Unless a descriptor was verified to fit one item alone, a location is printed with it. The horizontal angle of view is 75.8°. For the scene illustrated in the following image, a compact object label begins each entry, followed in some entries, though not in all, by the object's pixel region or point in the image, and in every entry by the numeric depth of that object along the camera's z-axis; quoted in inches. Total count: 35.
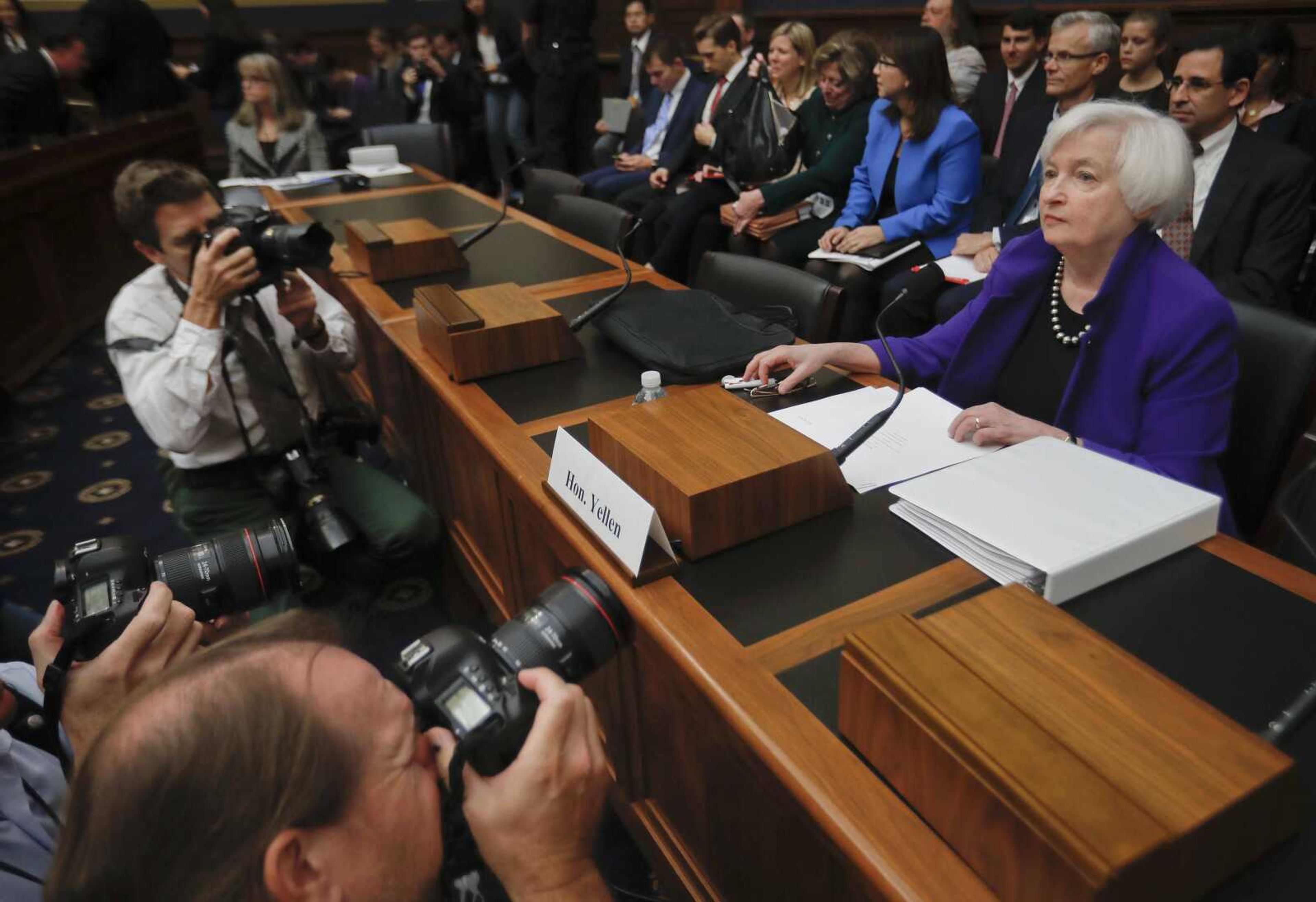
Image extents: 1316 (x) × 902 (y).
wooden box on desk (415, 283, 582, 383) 61.2
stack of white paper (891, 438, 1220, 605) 34.5
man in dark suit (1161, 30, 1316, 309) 87.8
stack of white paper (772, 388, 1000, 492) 45.5
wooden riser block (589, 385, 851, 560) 38.3
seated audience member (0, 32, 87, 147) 155.4
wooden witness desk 26.7
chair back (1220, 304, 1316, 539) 51.3
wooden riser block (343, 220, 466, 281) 86.9
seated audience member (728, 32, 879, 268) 130.4
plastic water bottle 52.5
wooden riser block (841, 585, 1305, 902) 20.9
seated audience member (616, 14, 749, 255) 152.2
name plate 37.2
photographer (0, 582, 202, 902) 32.9
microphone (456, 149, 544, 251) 87.7
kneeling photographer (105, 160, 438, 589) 62.7
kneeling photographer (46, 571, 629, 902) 21.6
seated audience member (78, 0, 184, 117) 193.8
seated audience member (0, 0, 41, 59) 189.9
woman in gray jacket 151.9
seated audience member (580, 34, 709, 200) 164.6
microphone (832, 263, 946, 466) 44.1
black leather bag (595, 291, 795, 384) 57.6
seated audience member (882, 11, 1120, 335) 103.4
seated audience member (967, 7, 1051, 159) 132.6
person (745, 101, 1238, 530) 49.3
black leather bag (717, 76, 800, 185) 130.8
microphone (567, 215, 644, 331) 67.6
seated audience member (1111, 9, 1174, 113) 114.9
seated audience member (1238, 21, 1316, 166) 116.6
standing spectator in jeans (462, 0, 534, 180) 229.8
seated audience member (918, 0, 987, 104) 159.6
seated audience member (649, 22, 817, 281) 144.4
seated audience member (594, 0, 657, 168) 201.5
